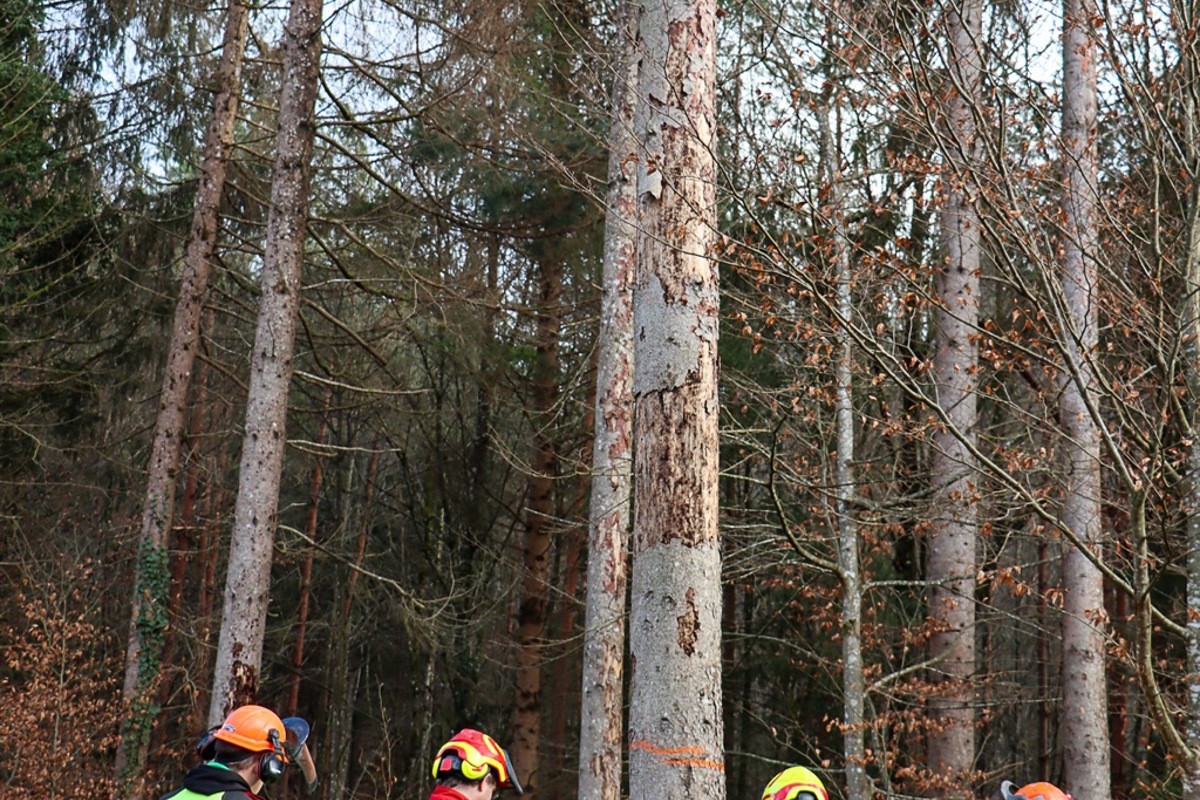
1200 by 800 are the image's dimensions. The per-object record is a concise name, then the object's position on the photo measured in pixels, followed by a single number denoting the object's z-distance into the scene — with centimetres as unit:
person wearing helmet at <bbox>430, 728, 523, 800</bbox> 421
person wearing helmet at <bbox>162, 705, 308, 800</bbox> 415
